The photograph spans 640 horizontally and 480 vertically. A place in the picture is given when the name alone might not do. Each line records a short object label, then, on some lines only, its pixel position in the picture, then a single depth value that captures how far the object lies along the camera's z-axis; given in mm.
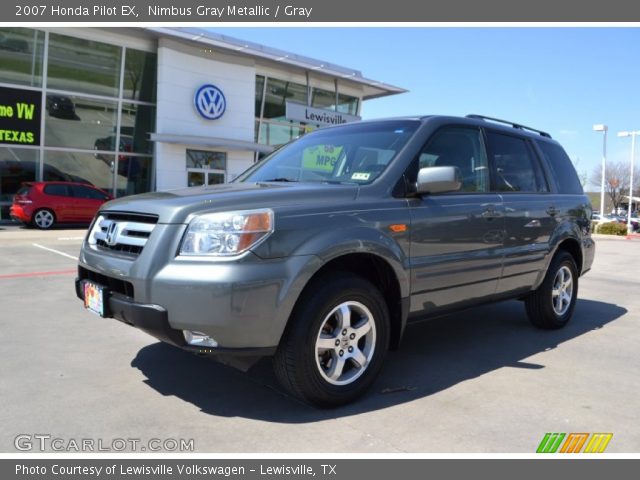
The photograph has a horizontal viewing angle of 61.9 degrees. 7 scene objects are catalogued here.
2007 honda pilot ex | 2922
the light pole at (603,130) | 26891
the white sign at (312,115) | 23609
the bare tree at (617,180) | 63906
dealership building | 17891
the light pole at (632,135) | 28684
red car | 16016
